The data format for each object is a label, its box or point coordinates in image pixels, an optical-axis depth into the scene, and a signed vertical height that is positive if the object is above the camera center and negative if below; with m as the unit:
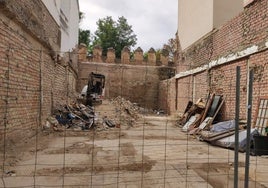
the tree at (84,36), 25.36 +6.85
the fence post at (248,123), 1.88 -0.28
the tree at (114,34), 26.39 +7.46
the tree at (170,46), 23.92 +5.75
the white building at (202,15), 7.71 +3.22
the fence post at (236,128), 1.88 -0.32
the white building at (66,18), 7.85 +3.42
